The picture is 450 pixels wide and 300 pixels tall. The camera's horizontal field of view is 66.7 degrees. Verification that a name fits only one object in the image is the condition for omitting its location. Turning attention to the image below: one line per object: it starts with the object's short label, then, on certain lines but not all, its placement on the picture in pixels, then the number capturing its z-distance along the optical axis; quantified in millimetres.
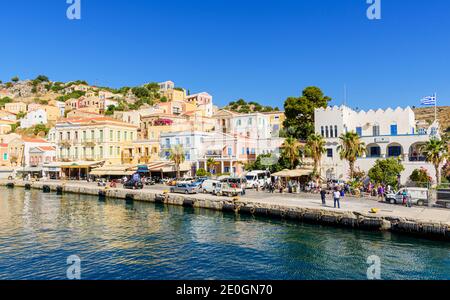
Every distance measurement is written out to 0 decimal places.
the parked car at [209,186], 38125
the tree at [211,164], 49438
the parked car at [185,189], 37656
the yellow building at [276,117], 68500
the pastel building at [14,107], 131200
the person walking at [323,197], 28116
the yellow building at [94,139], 59719
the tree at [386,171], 34562
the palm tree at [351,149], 36062
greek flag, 37500
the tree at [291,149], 41312
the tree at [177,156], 49094
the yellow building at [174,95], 132375
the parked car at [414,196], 27078
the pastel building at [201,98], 117062
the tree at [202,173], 48703
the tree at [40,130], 100312
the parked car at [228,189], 35188
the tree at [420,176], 34406
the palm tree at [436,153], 31188
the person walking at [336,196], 26375
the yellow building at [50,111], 116175
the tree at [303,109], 55719
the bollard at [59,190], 49581
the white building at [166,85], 154225
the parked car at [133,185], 43594
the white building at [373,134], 38594
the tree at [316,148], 38469
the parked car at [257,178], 41753
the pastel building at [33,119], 109438
